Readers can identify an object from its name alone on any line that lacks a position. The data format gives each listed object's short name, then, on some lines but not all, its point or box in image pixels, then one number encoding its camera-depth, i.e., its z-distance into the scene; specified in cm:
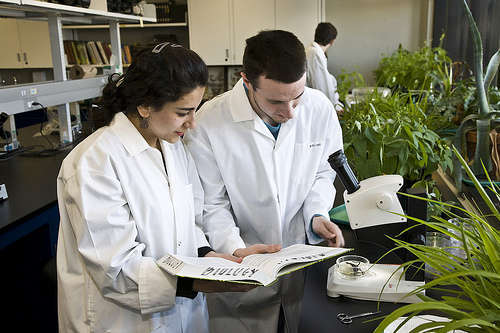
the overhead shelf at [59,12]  252
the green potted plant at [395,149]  167
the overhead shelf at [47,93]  263
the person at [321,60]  521
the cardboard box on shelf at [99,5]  336
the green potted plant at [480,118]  190
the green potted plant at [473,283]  70
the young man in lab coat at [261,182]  160
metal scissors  109
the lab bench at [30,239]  202
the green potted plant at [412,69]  414
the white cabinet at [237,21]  618
